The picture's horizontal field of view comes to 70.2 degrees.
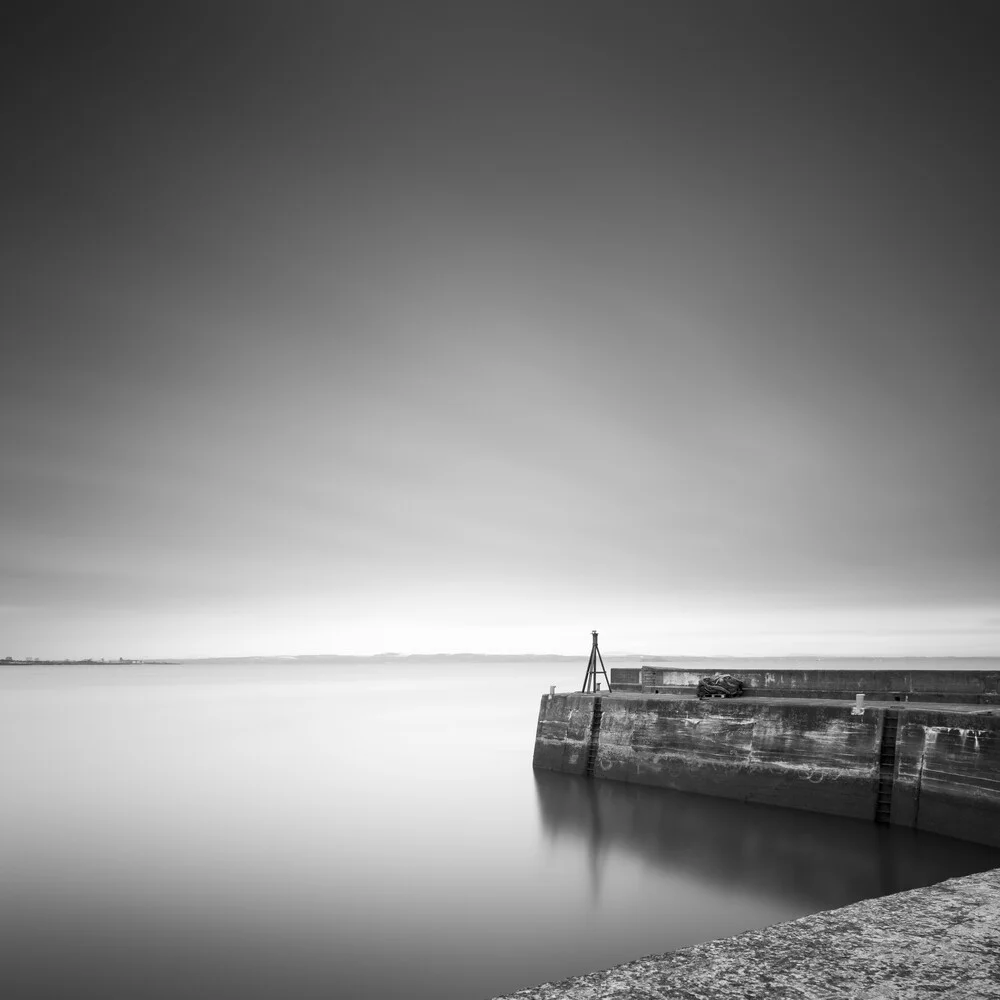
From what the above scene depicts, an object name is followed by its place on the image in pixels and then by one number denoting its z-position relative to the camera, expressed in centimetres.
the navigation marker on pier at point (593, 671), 2505
